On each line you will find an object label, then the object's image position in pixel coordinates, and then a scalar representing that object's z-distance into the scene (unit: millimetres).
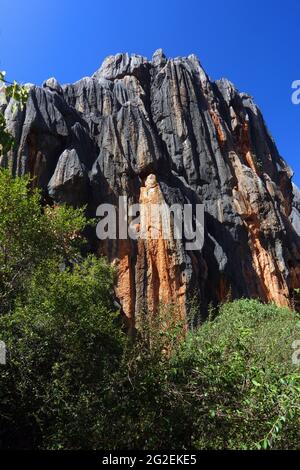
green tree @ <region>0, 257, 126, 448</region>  6340
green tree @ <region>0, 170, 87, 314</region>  7844
